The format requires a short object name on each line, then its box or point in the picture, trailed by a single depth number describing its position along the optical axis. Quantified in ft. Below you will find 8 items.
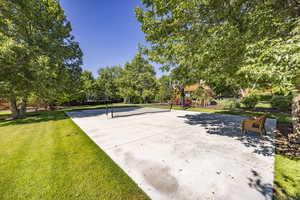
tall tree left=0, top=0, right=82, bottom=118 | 27.89
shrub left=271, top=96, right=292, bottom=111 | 37.78
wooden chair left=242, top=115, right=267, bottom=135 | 15.30
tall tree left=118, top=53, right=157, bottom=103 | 91.45
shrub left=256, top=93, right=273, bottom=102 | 63.91
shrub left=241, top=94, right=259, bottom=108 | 43.70
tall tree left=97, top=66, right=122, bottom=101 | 104.12
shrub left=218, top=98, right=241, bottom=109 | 47.50
